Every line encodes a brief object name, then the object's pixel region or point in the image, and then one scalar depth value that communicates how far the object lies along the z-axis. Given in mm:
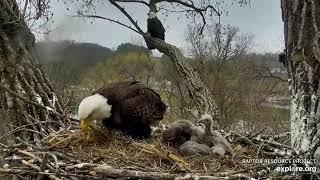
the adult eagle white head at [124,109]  3521
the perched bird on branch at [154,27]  8734
